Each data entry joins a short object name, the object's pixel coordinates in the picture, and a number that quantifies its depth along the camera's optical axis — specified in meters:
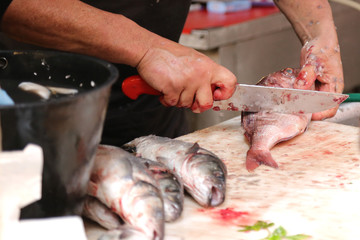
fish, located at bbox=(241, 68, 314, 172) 1.19
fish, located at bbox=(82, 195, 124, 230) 1.00
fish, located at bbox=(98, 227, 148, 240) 0.95
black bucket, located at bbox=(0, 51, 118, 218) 0.88
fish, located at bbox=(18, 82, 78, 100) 0.97
